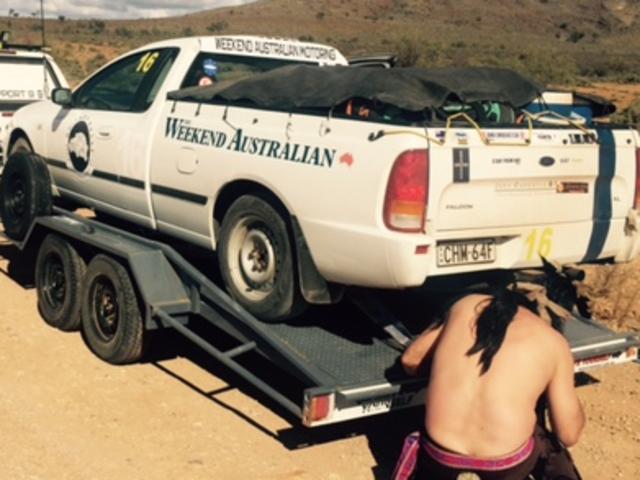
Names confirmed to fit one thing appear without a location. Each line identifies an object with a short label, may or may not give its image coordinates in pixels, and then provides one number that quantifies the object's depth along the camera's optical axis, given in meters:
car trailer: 4.31
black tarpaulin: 4.57
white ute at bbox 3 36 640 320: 4.29
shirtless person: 3.56
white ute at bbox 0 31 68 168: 11.81
